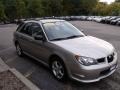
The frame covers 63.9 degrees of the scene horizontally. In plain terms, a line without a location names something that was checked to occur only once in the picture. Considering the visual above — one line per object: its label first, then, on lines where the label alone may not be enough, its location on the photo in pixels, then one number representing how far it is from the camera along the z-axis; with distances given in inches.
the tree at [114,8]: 1262.4
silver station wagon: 91.1
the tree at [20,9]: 1172.1
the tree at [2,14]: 972.8
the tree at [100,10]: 1460.7
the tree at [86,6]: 1613.2
